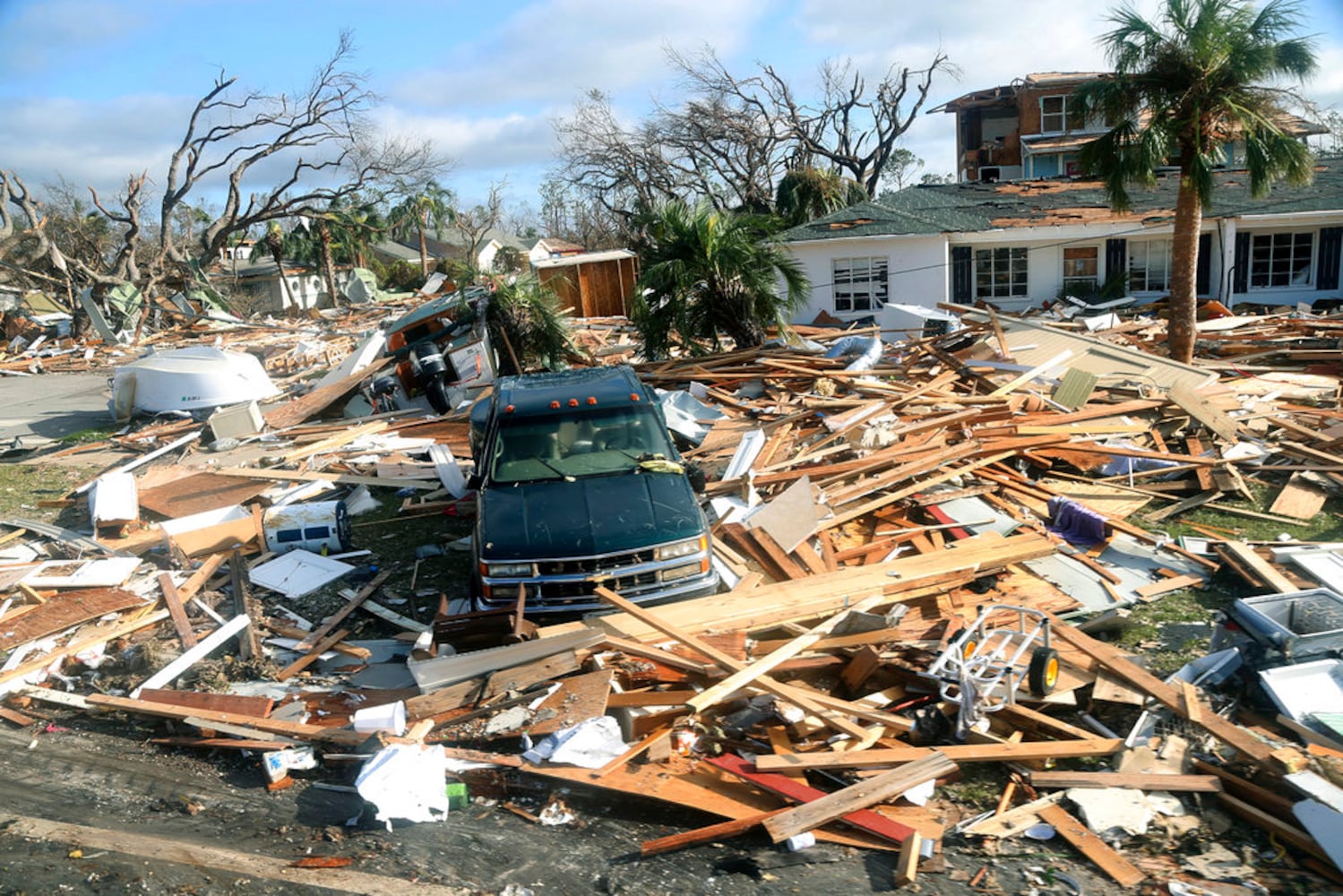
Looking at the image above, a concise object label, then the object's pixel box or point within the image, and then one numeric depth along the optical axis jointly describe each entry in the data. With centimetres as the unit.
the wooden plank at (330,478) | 1190
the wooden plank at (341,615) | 775
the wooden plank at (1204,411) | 1124
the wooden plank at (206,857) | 449
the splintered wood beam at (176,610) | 775
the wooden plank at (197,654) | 689
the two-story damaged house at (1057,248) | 2509
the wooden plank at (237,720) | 577
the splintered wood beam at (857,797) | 475
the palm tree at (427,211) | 5931
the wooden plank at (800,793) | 475
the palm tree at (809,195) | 3712
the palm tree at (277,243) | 4719
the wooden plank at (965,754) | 526
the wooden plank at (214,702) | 622
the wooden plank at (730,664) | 560
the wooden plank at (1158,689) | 510
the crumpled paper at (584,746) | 546
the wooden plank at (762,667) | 554
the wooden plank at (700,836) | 477
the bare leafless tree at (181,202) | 3706
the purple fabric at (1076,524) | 911
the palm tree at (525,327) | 1811
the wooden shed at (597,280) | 3253
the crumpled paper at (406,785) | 500
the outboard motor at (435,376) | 1695
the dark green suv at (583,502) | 680
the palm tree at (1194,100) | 1517
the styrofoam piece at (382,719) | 577
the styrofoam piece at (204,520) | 1016
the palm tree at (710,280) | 1709
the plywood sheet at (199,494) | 1124
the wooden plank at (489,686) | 606
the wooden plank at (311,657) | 716
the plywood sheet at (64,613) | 783
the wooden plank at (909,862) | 447
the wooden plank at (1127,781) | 503
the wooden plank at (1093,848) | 447
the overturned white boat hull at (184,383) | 1783
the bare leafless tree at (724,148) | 4541
